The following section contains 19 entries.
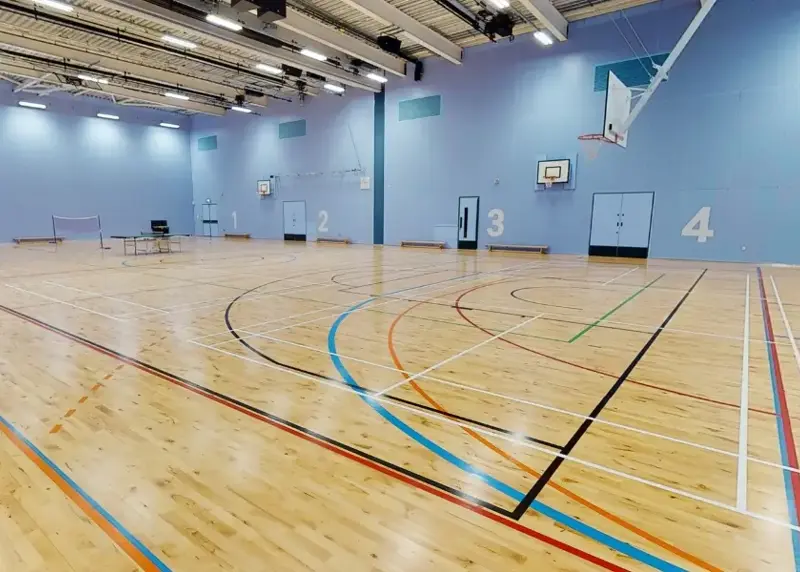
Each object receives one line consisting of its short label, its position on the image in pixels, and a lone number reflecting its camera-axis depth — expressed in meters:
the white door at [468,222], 17.44
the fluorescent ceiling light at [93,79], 17.64
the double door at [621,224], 14.33
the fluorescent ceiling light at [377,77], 17.83
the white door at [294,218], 22.69
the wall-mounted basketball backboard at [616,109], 11.30
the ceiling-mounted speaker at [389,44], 15.64
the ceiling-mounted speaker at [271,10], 9.73
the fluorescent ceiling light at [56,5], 11.07
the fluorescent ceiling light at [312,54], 15.11
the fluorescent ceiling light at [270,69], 16.61
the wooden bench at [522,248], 15.84
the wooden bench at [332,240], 20.87
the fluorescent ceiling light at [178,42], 13.89
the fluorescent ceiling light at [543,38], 13.78
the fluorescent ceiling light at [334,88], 18.86
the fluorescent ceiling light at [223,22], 12.16
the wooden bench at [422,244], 18.14
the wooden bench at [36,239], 20.42
